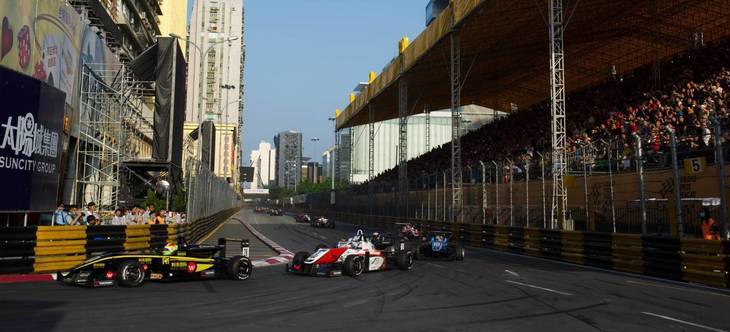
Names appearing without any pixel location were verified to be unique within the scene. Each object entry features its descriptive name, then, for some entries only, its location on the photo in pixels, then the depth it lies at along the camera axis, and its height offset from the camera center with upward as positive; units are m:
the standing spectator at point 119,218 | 18.72 -0.12
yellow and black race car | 11.31 -1.08
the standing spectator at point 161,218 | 21.06 -0.11
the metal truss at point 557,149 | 20.98 +2.63
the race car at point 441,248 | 18.81 -0.94
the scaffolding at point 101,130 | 28.94 +4.64
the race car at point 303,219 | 54.50 -0.18
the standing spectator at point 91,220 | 17.09 -0.18
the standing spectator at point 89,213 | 17.40 +0.03
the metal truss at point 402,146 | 38.31 +5.05
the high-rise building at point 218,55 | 121.62 +34.40
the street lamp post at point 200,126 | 34.98 +5.32
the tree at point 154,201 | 34.69 +0.85
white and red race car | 14.20 -1.07
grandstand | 22.69 +9.60
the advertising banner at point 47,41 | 18.77 +6.45
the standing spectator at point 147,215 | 21.05 -0.01
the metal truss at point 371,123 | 52.19 +8.58
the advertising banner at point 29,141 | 13.30 +1.75
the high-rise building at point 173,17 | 77.12 +27.75
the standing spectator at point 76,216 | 16.31 -0.06
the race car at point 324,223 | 44.59 -0.43
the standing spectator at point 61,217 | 15.82 -0.09
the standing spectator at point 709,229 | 14.11 -0.15
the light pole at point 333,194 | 61.53 +2.47
